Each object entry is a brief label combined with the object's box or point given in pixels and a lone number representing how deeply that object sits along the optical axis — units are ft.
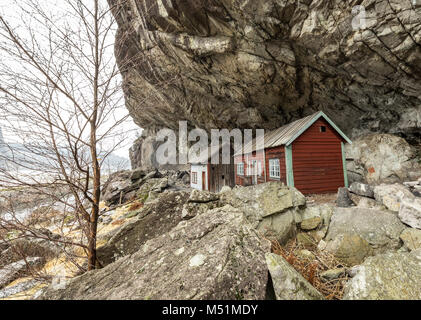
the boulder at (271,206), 10.75
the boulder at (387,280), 4.92
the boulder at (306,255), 8.80
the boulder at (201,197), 10.68
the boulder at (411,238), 9.37
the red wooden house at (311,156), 31.89
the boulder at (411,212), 10.43
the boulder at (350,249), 9.04
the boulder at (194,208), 10.16
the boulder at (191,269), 4.61
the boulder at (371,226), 9.99
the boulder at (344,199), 19.54
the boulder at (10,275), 16.36
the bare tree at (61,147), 6.95
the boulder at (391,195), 13.56
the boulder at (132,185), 47.24
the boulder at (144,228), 9.13
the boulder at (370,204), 15.39
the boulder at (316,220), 11.23
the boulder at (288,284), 4.66
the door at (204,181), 58.23
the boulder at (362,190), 18.79
